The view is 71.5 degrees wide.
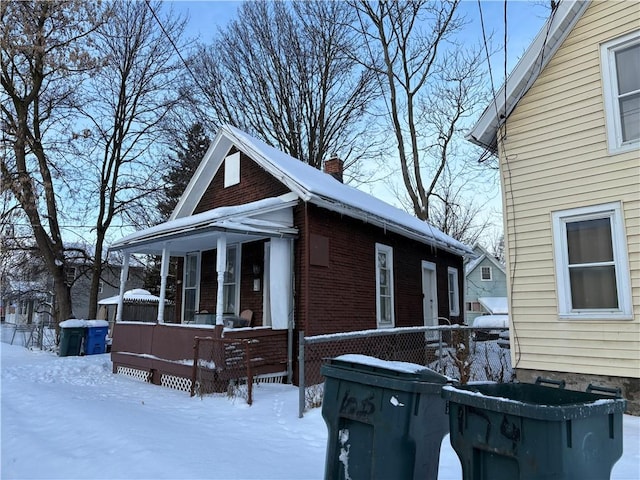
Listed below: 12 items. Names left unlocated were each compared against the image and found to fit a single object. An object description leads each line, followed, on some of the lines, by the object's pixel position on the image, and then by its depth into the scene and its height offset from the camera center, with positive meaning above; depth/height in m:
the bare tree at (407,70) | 20.47 +11.29
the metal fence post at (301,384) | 6.00 -1.05
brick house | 9.09 +1.39
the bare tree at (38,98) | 13.29 +7.40
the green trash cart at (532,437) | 2.46 -0.75
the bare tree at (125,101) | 19.48 +9.26
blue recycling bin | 15.05 -1.10
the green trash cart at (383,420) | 3.01 -0.79
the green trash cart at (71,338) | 14.59 -1.08
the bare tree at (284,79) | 24.20 +12.62
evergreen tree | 24.42 +8.28
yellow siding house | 6.48 +1.77
